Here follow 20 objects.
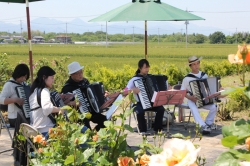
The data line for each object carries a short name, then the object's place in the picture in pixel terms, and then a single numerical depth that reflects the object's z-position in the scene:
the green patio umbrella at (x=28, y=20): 6.66
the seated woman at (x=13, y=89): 5.71
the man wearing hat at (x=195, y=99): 7.29
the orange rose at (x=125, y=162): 1.94
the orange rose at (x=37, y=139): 2.69
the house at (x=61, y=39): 148.12
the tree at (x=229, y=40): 109.89
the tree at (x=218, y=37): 112.00
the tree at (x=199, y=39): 128.25
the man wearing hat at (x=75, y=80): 6.17
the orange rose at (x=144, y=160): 1.88
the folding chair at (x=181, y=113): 7.99
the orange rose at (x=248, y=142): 1.28
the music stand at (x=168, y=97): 6.80
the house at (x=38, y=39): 149.88
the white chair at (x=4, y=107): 6.06
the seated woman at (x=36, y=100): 4.95
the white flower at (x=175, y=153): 1.37
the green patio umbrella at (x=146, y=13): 6.51
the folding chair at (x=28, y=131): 4.09
